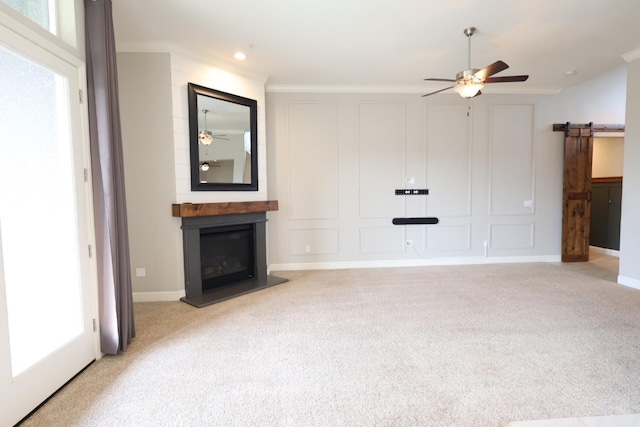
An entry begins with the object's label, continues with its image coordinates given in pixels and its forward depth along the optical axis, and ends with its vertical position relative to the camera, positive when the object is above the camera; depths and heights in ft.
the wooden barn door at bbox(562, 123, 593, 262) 17.78 -0.12
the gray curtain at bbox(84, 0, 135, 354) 7.77 +0.75
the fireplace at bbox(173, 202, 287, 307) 12.30 -2.42
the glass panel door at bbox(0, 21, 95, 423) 5.74 -0.73
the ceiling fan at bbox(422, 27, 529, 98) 10.51 +3.73
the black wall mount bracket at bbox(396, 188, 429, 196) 17.38 -0.04
